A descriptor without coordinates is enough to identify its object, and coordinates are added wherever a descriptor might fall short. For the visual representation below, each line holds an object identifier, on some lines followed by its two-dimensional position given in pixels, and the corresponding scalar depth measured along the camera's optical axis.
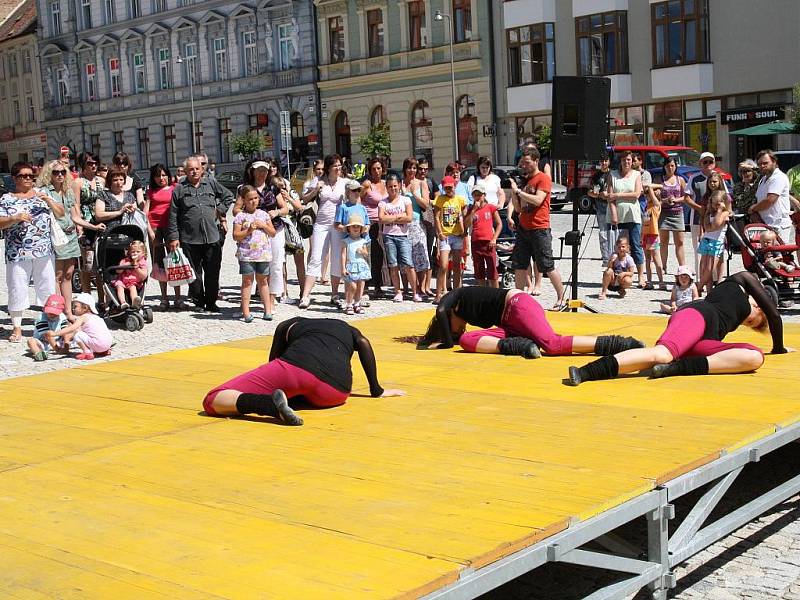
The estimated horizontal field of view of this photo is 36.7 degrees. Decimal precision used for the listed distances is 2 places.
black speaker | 13.27
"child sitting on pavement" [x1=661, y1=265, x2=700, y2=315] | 12.61
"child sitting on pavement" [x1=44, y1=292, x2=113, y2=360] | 11.08
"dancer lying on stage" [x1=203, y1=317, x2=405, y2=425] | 7.09
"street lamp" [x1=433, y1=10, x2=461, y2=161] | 45.09
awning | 32.00
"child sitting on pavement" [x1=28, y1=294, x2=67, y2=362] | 11.29
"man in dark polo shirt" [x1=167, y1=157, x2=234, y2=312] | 14.00
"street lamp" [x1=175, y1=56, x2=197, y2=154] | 57.67
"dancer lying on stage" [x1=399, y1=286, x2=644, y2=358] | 8.97
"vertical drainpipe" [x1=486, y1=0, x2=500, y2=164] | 44.91
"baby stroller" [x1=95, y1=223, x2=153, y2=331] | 13.15
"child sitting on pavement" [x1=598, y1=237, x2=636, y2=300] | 14.89
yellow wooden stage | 4.34
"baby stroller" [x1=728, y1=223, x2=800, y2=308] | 12.80
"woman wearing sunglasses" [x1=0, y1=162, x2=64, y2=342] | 11.80
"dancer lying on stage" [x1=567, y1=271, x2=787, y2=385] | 7.89
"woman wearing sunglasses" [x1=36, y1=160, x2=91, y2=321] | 12.64
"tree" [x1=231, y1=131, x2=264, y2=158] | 53.00
